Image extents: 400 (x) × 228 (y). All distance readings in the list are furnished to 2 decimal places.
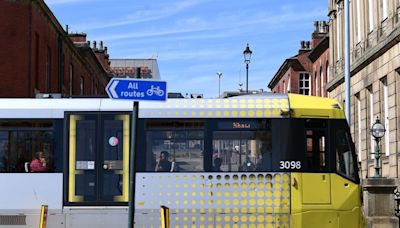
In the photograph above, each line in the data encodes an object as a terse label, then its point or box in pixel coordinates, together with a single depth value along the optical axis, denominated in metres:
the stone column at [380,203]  21.39
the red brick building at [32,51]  29.00
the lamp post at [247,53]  30.72
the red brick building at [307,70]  57.06
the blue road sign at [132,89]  8.62
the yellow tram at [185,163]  12.86
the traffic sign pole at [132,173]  8.44
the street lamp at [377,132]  22.81
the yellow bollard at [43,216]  12.79
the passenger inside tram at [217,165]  12.92
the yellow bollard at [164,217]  11.34
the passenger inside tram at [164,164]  12.96
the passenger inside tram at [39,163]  13.12
